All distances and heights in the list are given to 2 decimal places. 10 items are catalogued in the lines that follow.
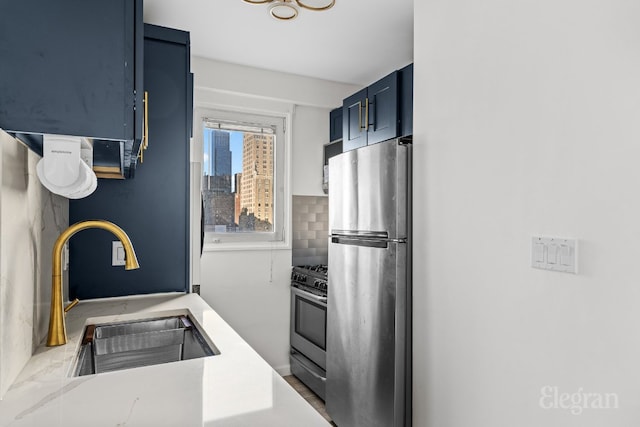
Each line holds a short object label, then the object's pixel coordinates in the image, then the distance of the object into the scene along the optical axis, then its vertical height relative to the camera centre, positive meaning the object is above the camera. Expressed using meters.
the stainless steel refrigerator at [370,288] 1.99 -0.38
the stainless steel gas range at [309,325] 2.94 -0.85
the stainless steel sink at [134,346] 1.39 -0.46
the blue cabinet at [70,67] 0.96 +0.37
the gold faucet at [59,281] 1.19 -0.19
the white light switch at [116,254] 1.96 -0.18
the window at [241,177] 3.33 +0.33
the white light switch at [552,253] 1.31 -0.12
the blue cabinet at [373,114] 2.67 +0.74
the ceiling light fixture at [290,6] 2.11 +1.14
